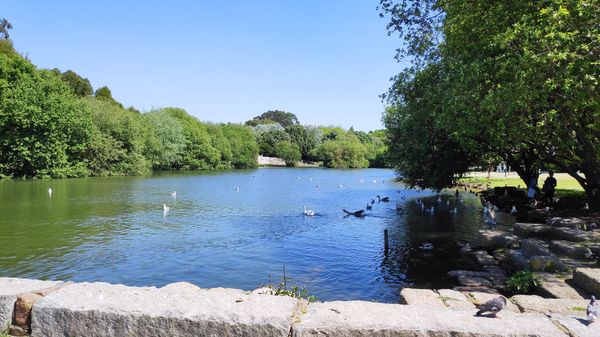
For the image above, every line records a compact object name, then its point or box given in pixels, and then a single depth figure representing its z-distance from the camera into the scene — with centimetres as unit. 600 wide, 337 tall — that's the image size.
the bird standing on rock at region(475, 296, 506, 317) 532
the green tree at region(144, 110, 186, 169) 8338
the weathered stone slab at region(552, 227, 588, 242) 1489
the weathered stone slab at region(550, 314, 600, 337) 476
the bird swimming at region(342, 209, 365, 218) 2981
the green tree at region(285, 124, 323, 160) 14850
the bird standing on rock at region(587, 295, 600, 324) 518
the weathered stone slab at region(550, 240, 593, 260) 1298
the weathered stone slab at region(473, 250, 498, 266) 1530
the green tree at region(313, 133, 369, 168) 12850
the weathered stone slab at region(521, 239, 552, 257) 1358
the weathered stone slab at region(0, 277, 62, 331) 525
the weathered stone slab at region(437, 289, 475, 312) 858
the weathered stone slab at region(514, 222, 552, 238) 1725
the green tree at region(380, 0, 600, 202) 1306
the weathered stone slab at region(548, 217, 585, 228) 1732
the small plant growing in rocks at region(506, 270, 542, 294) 1094
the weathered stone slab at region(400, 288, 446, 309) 872
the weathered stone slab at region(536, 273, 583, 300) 955
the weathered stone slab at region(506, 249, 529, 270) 1326
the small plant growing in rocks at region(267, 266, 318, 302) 904
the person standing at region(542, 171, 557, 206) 2616
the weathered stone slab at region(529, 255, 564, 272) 1184
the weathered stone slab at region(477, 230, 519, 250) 1702
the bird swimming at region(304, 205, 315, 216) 2997
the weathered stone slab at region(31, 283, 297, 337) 485
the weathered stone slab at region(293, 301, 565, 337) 466
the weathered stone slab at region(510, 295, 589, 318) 762
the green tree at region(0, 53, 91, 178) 5644
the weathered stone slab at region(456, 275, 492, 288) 1237
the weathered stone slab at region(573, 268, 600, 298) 919
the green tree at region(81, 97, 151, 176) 6700
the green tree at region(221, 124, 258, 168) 11806
